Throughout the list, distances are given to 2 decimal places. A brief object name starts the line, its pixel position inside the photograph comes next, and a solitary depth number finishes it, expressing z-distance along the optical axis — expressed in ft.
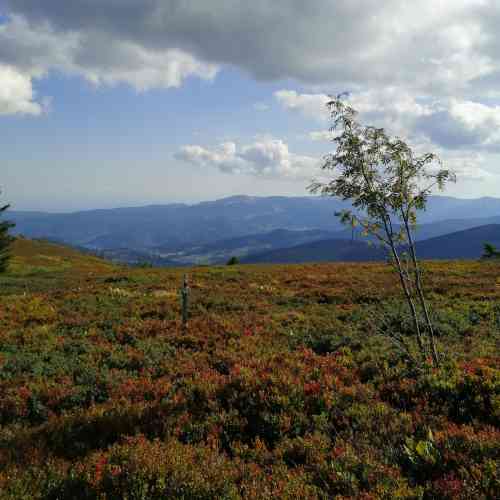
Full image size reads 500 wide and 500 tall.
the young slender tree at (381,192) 29.78
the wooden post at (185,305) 51.71
